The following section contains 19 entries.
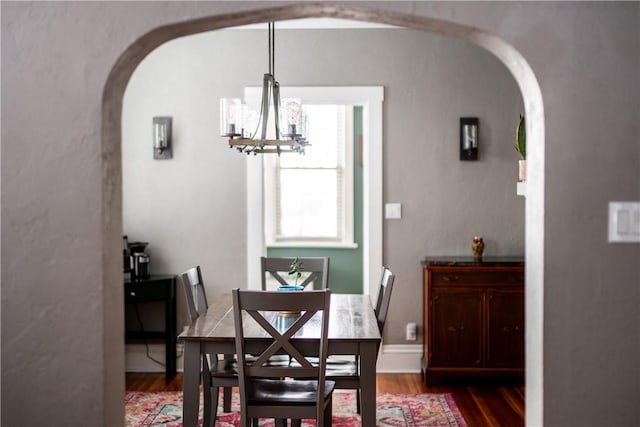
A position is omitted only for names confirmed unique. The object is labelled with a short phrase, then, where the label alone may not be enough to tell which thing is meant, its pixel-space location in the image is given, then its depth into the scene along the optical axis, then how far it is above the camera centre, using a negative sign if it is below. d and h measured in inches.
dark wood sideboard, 191.3 -32.5
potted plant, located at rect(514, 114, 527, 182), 164.2 +15.5
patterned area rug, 161.3 -50.5
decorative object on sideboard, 197.0 -12.3
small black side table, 195.8 -26.8
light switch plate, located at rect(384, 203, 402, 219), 204.8 -1.8
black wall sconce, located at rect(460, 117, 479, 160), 202.2 +19.3
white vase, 144.3 +7.0
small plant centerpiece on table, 143.1 -18.3
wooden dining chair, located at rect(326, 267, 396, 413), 132.4 -32.6
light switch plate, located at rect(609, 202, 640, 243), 76.9 -1.7
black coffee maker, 199.5 -16.3
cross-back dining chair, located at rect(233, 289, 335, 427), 115.5 -26.8
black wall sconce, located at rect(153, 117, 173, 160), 203.6 +20.6
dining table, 123.4 -25.6
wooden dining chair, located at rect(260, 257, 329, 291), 176.7 -16.2
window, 265.6 +5.8
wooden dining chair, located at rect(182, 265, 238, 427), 134.2 -33.4
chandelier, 134.9 +16.2
